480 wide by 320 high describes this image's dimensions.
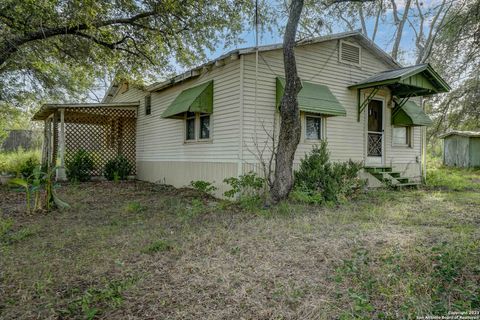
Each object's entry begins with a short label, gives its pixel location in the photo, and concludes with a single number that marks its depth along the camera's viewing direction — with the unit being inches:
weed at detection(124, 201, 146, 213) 257.0
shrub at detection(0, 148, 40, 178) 459.9
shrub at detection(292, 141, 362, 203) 279.9
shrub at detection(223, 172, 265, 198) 273.4
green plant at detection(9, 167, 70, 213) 239.3
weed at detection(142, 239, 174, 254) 158.5
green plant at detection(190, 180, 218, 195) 304.7
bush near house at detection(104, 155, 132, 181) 465.1
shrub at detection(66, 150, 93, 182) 437.1
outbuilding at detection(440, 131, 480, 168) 720.3
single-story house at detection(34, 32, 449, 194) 303.3
